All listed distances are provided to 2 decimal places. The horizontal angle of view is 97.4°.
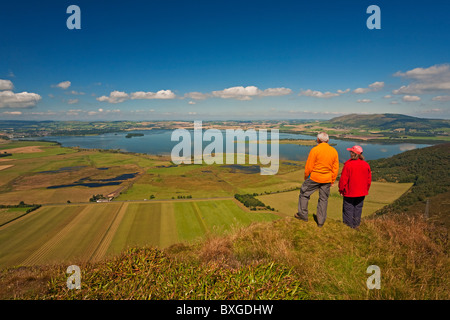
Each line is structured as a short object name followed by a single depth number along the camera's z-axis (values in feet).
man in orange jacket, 20.35
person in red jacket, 21.43
